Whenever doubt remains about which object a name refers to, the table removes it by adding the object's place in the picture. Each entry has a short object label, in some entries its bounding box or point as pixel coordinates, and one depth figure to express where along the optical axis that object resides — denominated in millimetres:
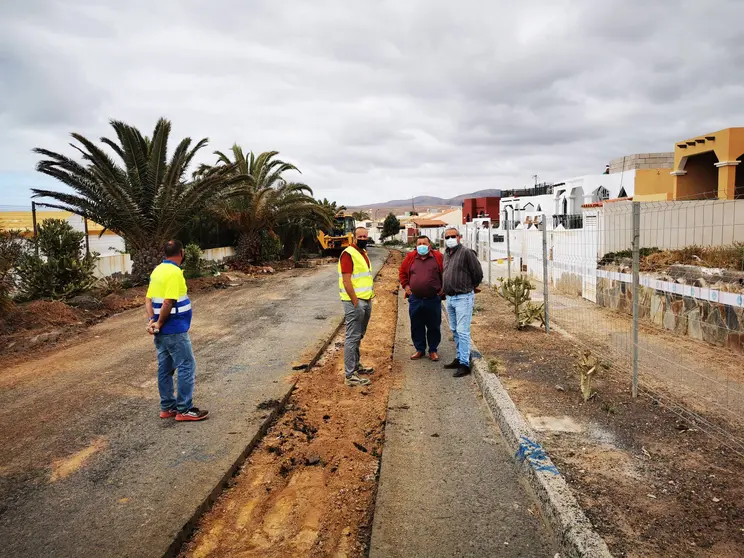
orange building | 18469
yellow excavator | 31797
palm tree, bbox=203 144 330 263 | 23484
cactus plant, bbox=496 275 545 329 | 8680
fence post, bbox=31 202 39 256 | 12523
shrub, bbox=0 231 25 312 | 10515
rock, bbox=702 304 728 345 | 7570
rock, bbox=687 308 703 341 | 8094
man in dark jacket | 6480
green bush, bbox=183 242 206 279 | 18578
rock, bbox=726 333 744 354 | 7250
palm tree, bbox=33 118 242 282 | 14461
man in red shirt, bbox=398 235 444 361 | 6863
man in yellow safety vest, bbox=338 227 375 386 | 6074
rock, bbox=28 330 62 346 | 9188
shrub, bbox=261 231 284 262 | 26505
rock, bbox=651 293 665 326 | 8945
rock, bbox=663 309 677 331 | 8633
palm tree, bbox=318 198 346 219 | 41259
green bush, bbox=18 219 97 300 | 12180
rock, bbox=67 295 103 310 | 12008
